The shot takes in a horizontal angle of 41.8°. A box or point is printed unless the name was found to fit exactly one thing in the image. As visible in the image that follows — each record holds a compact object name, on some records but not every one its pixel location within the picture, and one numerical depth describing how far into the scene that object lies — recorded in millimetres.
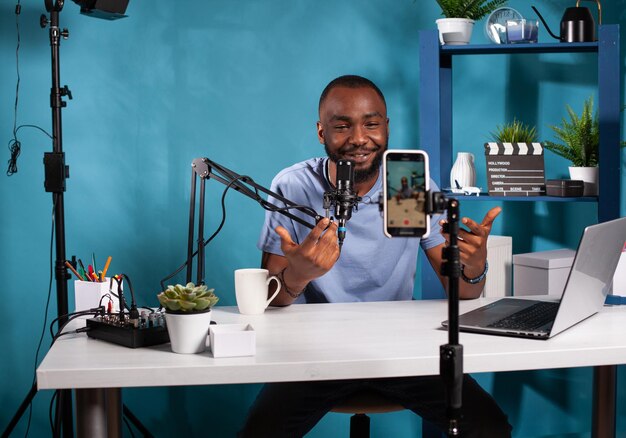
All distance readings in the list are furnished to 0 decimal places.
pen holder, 2061
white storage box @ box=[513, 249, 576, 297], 3090
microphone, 1876
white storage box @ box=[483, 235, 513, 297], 3236
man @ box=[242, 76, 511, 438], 2127
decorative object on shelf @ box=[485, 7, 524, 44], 3100
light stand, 2785
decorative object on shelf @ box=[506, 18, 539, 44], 3041
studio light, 2742
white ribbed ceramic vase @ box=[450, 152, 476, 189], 3111
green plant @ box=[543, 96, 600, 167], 3092
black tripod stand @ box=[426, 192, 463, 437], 1329
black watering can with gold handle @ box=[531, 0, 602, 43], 3018
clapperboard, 3076
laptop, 1730
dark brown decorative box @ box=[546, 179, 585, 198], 3002
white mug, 2041
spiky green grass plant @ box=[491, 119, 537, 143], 3141
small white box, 1607
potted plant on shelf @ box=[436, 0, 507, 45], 3049
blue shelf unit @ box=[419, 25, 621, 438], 2934
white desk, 1546
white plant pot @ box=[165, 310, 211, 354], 1649
